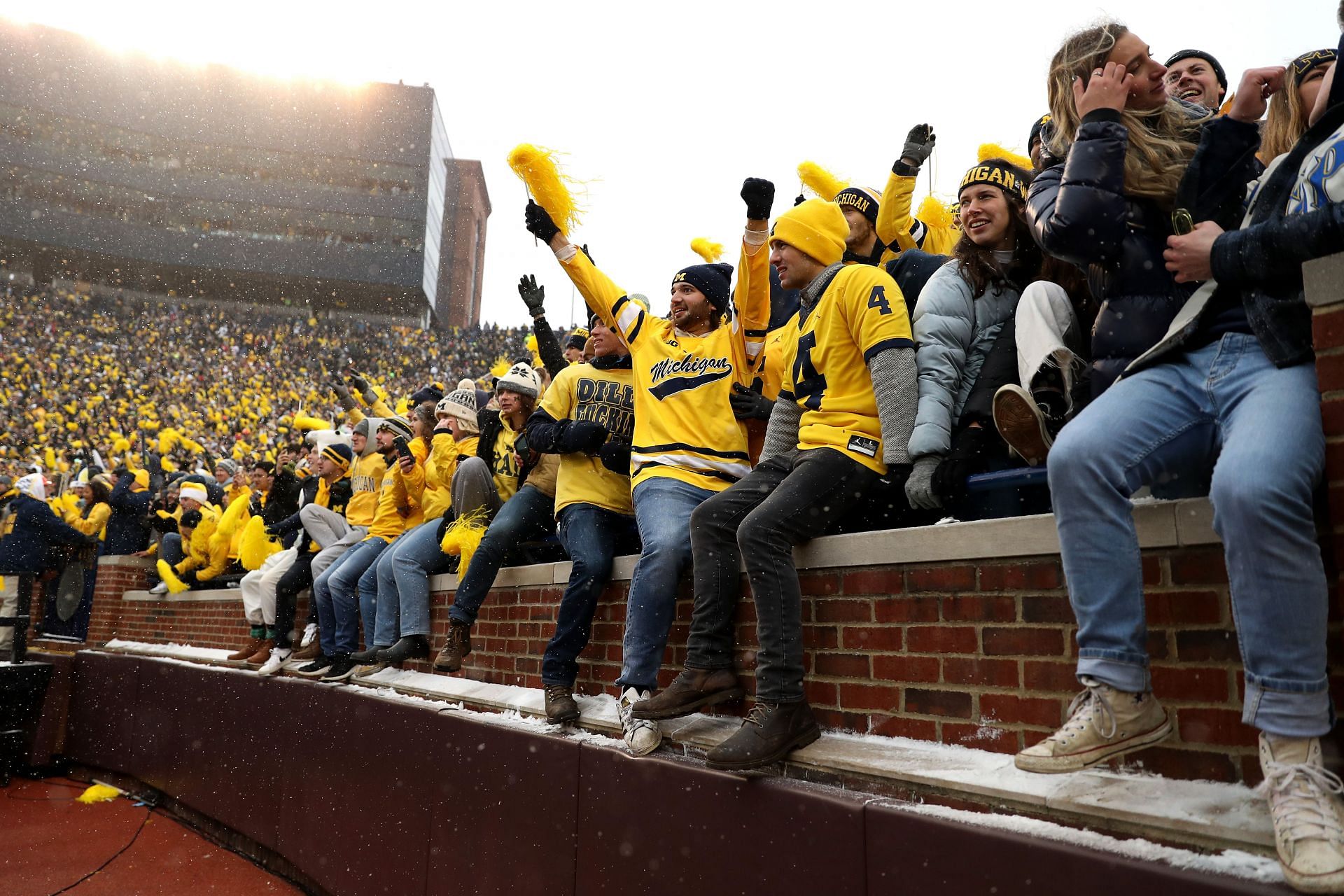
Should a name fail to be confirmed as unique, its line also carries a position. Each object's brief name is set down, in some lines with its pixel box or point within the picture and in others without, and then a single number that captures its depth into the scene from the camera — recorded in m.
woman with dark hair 2.93
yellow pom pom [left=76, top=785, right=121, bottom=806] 8.93
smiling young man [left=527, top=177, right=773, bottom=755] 3.43
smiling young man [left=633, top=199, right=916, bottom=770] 2.76
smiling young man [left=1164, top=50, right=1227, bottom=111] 3.36
